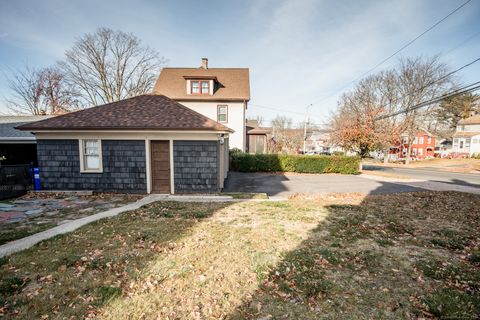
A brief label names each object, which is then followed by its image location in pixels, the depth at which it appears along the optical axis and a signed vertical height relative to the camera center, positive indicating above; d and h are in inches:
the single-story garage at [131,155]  382.9 -12.6
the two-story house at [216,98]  821.9 +184.8
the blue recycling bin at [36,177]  392.8 -52.9
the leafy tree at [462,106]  1780.3 +353.4
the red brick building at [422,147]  1781.5 +15.2
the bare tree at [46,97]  1135.6 +265.5
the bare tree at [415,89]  1209.4 +334.8
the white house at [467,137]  1529.3 +89.1
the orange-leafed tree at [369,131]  827.4 +71.3
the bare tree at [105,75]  1023.0 +356.3
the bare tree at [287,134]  1522.4 +131.7
